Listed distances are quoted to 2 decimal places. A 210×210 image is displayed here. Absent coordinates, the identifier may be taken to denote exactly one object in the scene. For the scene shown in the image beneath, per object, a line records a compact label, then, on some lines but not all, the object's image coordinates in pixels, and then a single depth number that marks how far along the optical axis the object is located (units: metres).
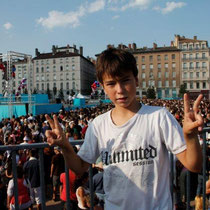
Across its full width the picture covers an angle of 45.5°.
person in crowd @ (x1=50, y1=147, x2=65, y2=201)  5.04
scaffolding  21.05
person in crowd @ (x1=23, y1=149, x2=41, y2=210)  4.31
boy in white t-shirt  1.51
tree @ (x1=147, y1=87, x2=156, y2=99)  66.44
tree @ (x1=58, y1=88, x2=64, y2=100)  81.40
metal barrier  2.20
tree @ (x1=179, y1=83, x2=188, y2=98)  70.12
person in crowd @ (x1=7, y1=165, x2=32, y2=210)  4.00
